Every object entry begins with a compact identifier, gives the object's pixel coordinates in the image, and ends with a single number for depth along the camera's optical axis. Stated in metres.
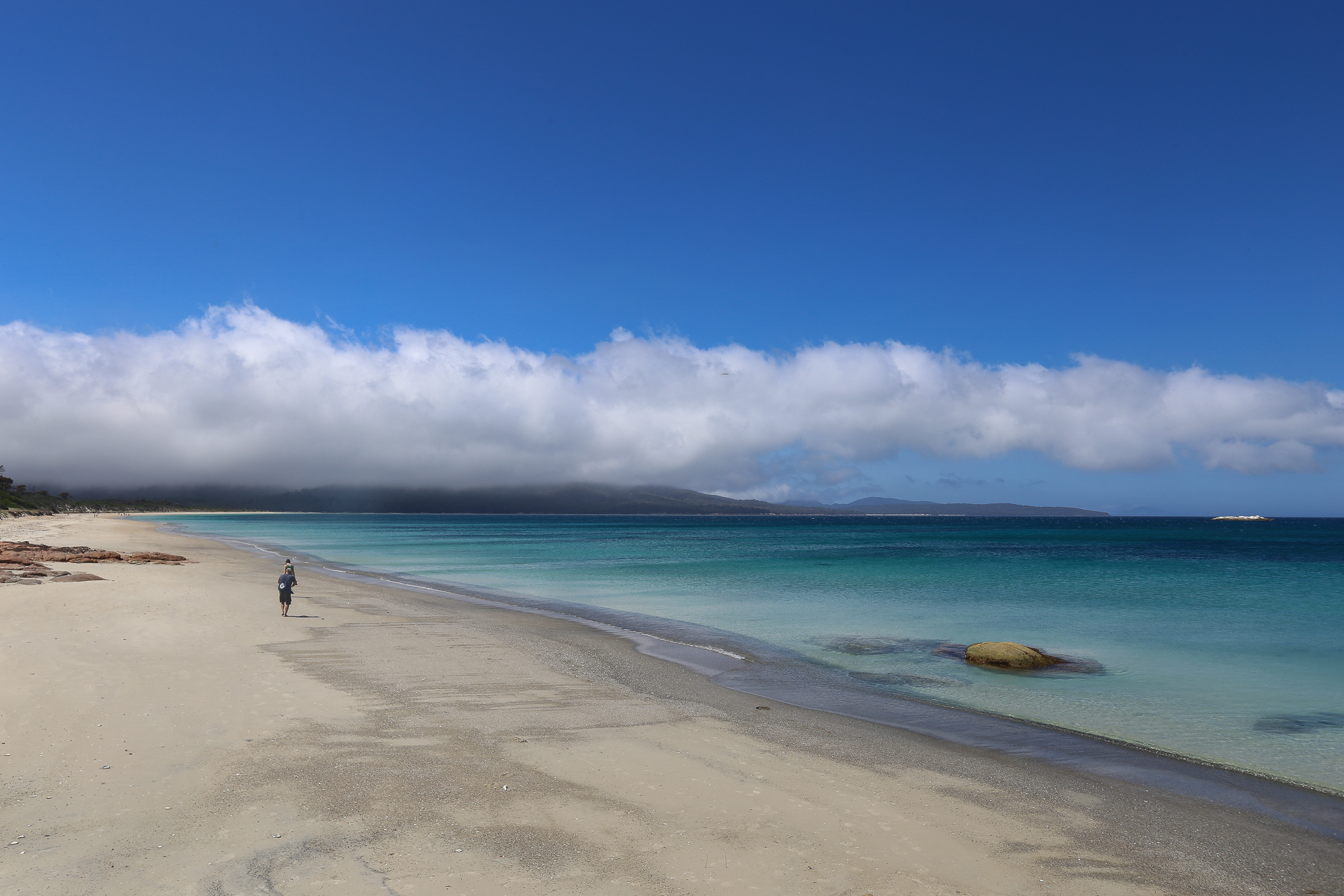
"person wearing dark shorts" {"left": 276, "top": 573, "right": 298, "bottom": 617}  21.03
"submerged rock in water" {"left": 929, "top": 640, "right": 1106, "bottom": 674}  17.08
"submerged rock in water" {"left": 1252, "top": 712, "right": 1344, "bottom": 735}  12.43
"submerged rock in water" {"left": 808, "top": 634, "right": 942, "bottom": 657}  19.09
